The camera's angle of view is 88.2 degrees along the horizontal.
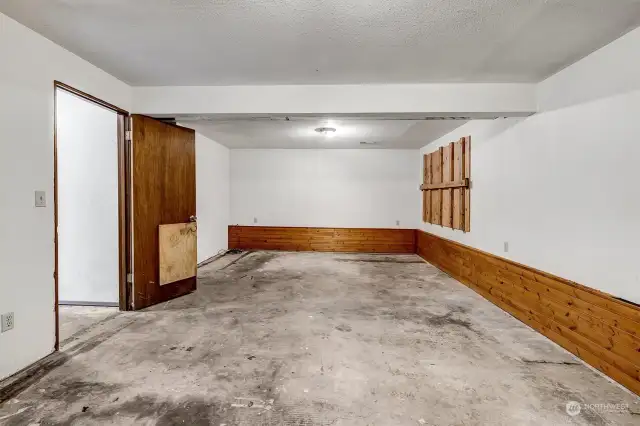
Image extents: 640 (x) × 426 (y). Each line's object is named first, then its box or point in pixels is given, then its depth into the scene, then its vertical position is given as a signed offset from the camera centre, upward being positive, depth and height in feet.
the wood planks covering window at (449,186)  16.52 +1.25
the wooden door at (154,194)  12.14 +0.45
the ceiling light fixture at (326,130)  17.57 +4.22
